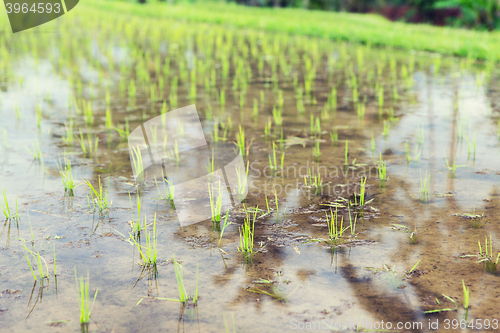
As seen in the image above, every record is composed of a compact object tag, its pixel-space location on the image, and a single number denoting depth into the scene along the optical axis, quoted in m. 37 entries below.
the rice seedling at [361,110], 4.61
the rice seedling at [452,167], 3.04
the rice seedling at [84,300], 1.63
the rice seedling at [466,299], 1.64
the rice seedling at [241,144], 3.50
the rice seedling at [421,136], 3.67
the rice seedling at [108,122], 4.08
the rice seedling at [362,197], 2.57
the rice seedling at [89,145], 3.45
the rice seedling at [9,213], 2.34
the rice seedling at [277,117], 4.30
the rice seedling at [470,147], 3.34
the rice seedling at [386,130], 3.95
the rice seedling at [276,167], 3.10
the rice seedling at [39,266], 1.88
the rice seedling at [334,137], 3.78
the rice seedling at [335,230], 2.18
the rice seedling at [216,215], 2.37
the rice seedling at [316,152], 3.40
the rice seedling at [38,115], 4.11
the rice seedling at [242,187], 2.72
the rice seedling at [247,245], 2.08
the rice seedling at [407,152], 3.28
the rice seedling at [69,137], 3.70
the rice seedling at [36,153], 3.20
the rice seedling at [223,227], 2.23
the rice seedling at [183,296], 1.75
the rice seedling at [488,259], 1.94
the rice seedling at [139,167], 2.99
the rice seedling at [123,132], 3.86
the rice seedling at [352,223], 2.28
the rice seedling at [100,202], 2.51
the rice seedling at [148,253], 1.99
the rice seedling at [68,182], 2.73
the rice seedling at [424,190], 2.66
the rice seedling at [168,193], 2.64
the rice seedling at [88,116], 4.28
